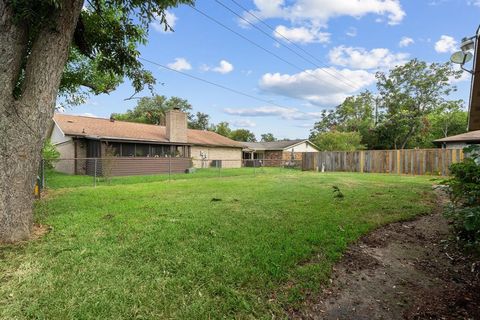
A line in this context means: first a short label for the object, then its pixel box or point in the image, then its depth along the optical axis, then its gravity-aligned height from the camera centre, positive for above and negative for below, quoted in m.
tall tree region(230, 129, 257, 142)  47.48 +3.77
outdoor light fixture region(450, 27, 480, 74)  4.45 +1.77
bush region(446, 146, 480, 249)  3.22 -0.36
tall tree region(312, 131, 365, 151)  28.91 +1.75
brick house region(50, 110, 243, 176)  16.50 +0.74
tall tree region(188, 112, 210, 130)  43.94 +5.58
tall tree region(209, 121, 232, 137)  42.75 +4.32
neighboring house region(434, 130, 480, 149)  18.95 +1.38
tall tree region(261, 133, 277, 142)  56.31 +4.04
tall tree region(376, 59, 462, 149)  29.27 +6.87
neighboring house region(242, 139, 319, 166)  32.47 +0.93
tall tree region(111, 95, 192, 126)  36.47 +6.21
